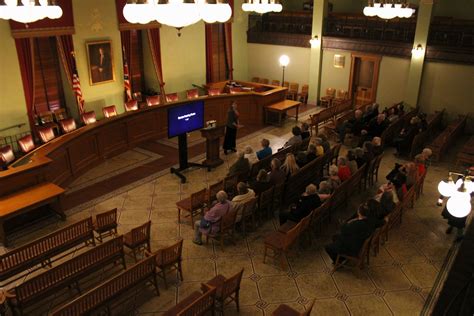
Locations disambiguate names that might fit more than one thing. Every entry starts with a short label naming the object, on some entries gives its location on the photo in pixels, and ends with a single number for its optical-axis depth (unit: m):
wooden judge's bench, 7.99
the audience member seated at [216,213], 6.98
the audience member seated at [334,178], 7.87
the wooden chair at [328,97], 16.38
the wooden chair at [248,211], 7.28
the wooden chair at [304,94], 17.16
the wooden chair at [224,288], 5.39
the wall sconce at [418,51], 13.57
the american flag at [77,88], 12.37
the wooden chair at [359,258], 6.38
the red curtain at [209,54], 16.46
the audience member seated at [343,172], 8.30
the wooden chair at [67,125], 11.54
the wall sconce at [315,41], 16.05
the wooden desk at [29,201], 7.23
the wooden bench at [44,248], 5.93
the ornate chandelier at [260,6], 12.05
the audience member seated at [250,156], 9.10
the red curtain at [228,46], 17.16
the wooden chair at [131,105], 13.30
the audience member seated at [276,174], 8.03
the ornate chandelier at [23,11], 7.66
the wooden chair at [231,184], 8.23
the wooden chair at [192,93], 14.94
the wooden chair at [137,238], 6.59
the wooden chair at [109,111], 12.42
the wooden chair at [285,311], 5.11
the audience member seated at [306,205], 7.14
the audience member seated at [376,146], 9.59
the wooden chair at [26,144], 10.33
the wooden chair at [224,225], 6.95
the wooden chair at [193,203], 7.68
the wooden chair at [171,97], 14.26
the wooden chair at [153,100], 13.69
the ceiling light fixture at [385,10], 10.90
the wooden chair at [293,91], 17.41
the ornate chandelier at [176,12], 5.99
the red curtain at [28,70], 11.22
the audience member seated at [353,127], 12.08
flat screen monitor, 9.21
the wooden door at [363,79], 15.38
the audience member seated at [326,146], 9.73
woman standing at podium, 10.98
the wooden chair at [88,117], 11.95
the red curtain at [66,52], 12.00
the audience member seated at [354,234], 6.32
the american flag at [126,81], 13.74
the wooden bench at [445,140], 11.03
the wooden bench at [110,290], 4.97
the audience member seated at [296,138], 10.28
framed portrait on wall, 12.76
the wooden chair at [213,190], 7.95
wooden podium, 10.05
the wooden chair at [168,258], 6.00
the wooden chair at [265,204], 7.67
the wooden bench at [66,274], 5.32
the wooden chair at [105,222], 6.98
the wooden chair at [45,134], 10.90
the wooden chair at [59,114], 12.51
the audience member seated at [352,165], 8.54
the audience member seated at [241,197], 7.20
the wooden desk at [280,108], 13.84
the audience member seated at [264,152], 9.48
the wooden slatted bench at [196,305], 4.94
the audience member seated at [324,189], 7.63
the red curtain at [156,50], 14.50
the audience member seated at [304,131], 10.58
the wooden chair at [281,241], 6.46
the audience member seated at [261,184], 7.82
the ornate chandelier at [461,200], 4.27
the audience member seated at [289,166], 8.45
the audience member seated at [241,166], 8.80
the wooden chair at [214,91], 15.44
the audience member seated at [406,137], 11.28
